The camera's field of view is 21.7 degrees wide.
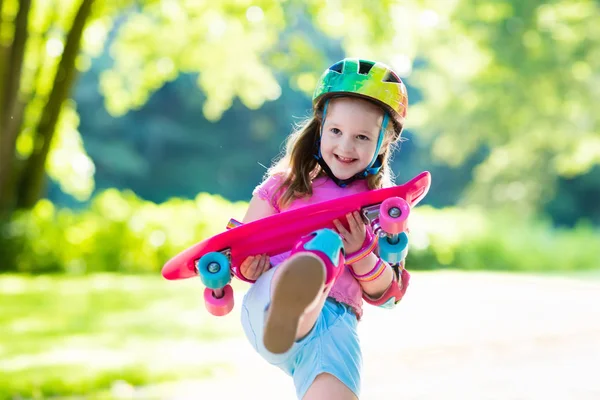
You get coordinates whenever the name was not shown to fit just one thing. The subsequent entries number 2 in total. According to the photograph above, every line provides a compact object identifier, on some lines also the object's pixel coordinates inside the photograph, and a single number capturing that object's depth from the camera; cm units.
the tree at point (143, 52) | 2366
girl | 507
